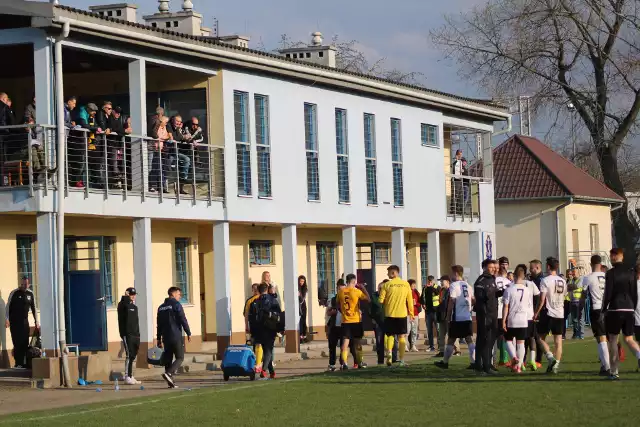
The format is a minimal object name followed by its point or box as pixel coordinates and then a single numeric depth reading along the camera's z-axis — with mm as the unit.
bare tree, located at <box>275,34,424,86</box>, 72000
